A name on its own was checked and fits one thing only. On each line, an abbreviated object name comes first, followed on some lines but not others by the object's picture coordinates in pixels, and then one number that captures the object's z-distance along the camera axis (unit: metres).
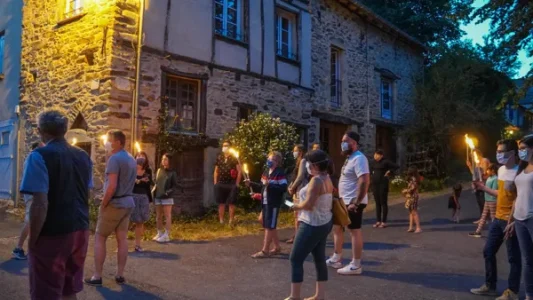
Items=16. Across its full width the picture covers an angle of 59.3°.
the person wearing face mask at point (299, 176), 6.43
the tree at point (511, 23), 11.30
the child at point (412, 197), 9.28
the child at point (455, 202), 10.35
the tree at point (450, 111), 16.91
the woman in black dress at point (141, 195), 6.80
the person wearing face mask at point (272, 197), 6.78
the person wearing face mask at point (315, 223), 4.49
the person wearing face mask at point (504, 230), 4.76
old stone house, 10.09
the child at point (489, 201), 8.18
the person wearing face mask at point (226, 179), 9.75
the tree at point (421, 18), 22.33
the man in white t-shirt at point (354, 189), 5.80
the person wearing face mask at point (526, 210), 4.37
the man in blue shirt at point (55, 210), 3.17
